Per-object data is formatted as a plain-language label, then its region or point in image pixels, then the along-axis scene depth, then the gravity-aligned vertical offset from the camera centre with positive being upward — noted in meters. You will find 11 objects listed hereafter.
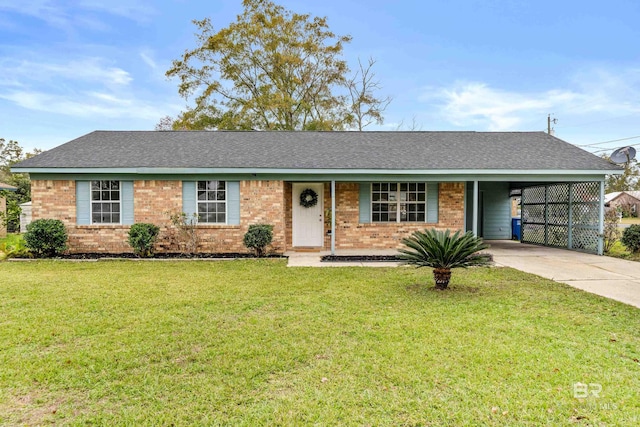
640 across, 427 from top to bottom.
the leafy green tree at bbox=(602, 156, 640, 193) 55.29 +3.60
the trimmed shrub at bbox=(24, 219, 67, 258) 10.34 -0.82
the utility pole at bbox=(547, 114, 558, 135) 32.27 +7.35
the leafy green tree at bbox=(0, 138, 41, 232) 12.13 +1.94
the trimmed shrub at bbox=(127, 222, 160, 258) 10.42 -0.85
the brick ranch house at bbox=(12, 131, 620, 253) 10.99 +0.65
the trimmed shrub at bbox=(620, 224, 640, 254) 10.59 -0.91
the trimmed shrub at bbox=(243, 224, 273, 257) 10.59 -0.84
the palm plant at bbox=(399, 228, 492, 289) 6.44 -0.79
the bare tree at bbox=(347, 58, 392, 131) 27.45 +7.60
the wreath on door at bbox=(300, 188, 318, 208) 12.18 +0.28
